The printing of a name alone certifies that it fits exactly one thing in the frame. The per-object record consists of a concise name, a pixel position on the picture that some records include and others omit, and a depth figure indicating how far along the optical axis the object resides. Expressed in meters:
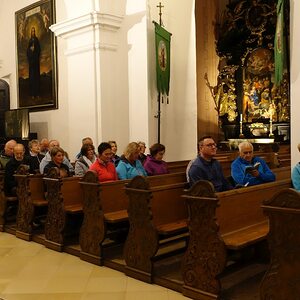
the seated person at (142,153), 7.54
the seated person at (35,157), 7.58
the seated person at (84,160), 6.34
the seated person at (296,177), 4.84
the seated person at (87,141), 7.39
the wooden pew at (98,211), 5.09
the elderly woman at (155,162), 6.57
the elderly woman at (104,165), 5.66
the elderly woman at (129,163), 5.85
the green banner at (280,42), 6.05
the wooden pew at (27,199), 6.42
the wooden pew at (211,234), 3.79
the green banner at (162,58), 8.95
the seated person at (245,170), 5.25
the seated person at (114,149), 7.30
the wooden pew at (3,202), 7.09
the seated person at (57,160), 6.24
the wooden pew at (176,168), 7.38
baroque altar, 14.73
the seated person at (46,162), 6.91
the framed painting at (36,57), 10.77
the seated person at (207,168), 4.84
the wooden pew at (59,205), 5.75
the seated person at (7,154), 7.69
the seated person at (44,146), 8.74
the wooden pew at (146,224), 4.45
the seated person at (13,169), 7.11
